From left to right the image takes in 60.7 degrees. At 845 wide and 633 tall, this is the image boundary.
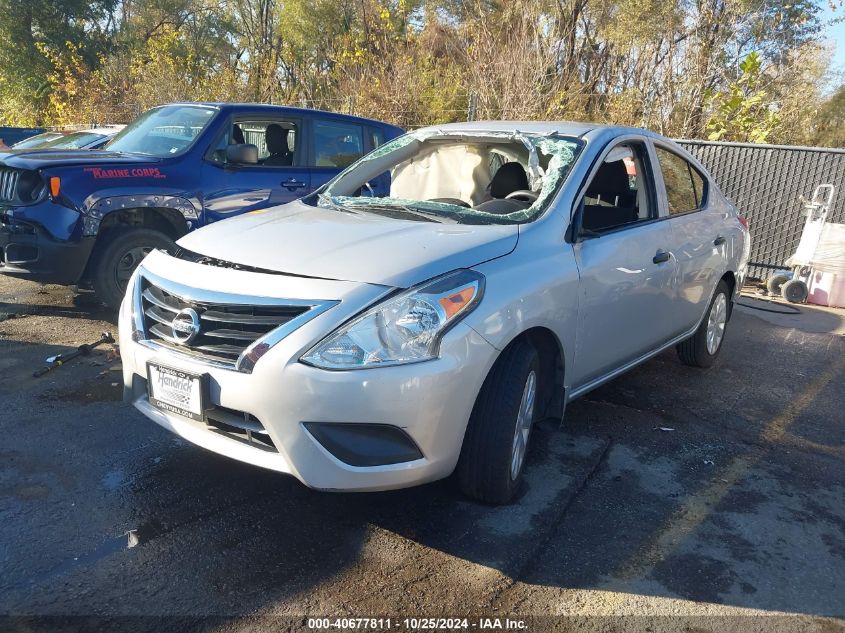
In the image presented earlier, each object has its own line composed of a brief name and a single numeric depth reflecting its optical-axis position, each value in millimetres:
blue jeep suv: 5473
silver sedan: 2668
